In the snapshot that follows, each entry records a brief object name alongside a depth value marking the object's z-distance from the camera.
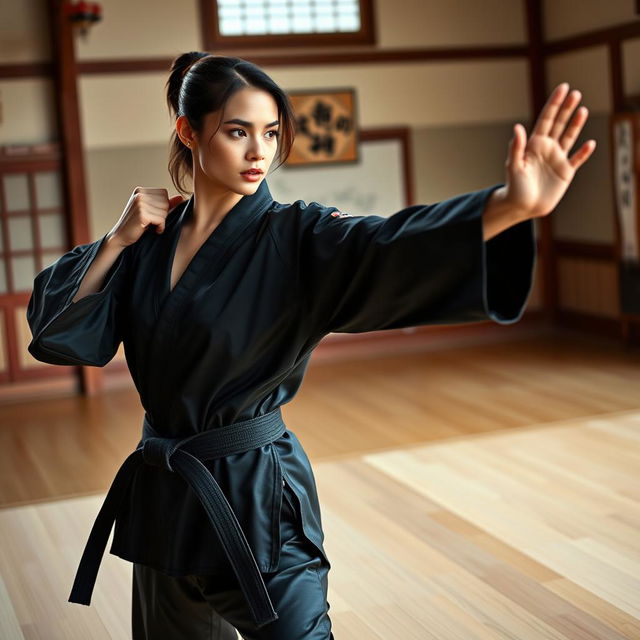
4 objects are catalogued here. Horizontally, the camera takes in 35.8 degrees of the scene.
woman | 1.62
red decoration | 5.89
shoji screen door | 6.18
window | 6.55
